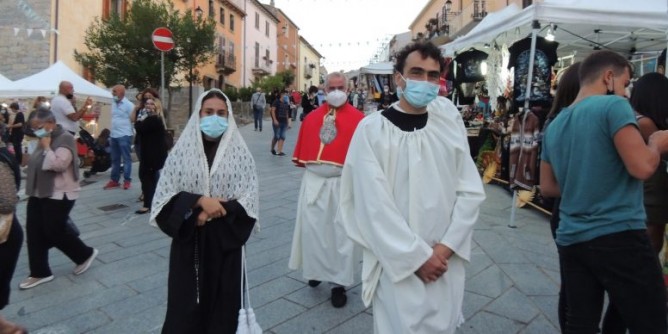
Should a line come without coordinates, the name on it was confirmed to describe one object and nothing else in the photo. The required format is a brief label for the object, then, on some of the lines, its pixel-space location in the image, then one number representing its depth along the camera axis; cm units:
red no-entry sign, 887
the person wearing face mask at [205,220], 264
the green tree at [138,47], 1678
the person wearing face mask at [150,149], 672
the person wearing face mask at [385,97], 1344
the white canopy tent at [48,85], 1267
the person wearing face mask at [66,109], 793
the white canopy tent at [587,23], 570
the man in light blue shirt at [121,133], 833
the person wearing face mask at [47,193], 414
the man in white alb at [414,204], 204
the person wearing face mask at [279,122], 1226
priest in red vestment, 373
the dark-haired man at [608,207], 204
